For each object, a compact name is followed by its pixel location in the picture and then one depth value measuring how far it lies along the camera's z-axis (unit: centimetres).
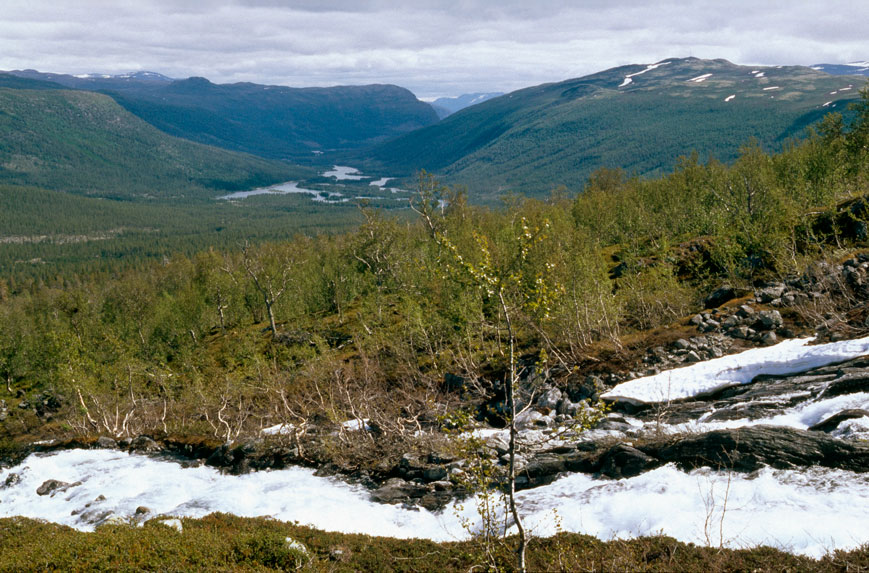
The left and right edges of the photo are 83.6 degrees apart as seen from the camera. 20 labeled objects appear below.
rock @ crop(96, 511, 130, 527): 1898
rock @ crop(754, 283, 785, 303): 2858
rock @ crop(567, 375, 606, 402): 2505
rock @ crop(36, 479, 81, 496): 2438
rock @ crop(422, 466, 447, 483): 2022
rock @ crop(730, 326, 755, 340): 2559
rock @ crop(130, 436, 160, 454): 2814
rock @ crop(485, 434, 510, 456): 1992
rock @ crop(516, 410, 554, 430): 2361
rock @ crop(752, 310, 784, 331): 2548
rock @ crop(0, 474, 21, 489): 2580
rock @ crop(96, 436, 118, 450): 2928
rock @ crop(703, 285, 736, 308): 3300
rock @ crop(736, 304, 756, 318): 2722
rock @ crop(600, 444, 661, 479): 1687
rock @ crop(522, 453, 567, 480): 1862
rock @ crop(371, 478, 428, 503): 1953
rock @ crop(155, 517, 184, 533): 1707
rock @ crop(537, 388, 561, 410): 2540
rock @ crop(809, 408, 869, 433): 1550
